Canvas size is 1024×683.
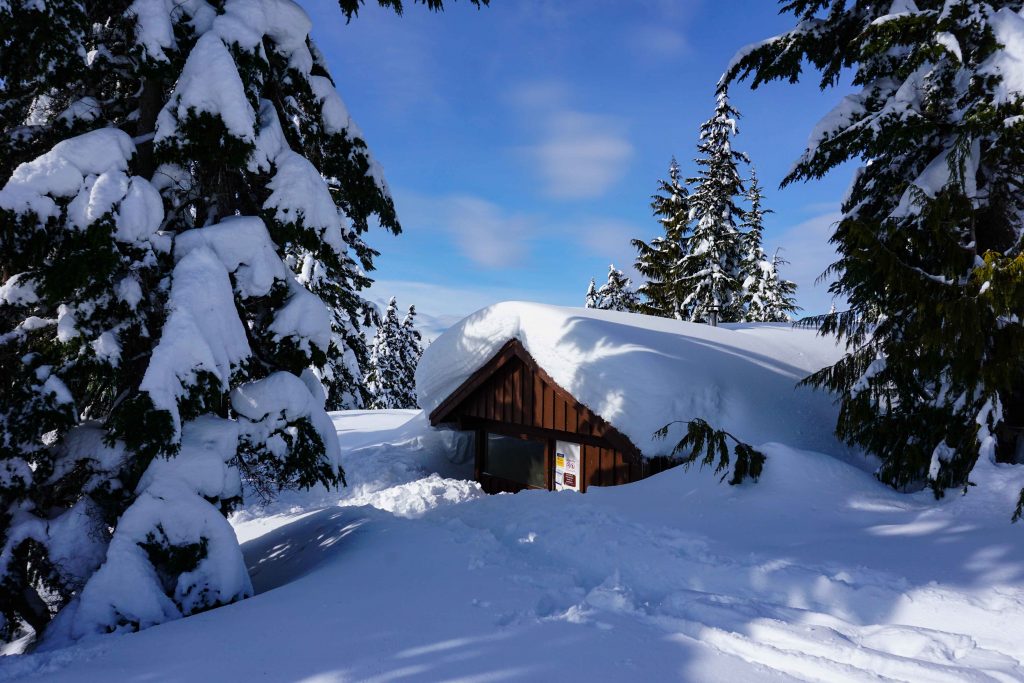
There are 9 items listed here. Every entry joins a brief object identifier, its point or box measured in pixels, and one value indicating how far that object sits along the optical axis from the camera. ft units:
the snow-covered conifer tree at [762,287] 121.29
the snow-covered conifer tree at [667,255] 81.05
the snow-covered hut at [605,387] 28.55
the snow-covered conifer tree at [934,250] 16.43
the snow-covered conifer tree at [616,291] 112.37
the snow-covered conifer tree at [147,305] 15.79
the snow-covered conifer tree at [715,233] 73.77
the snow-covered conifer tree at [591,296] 131.64
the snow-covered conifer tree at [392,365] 126.52
